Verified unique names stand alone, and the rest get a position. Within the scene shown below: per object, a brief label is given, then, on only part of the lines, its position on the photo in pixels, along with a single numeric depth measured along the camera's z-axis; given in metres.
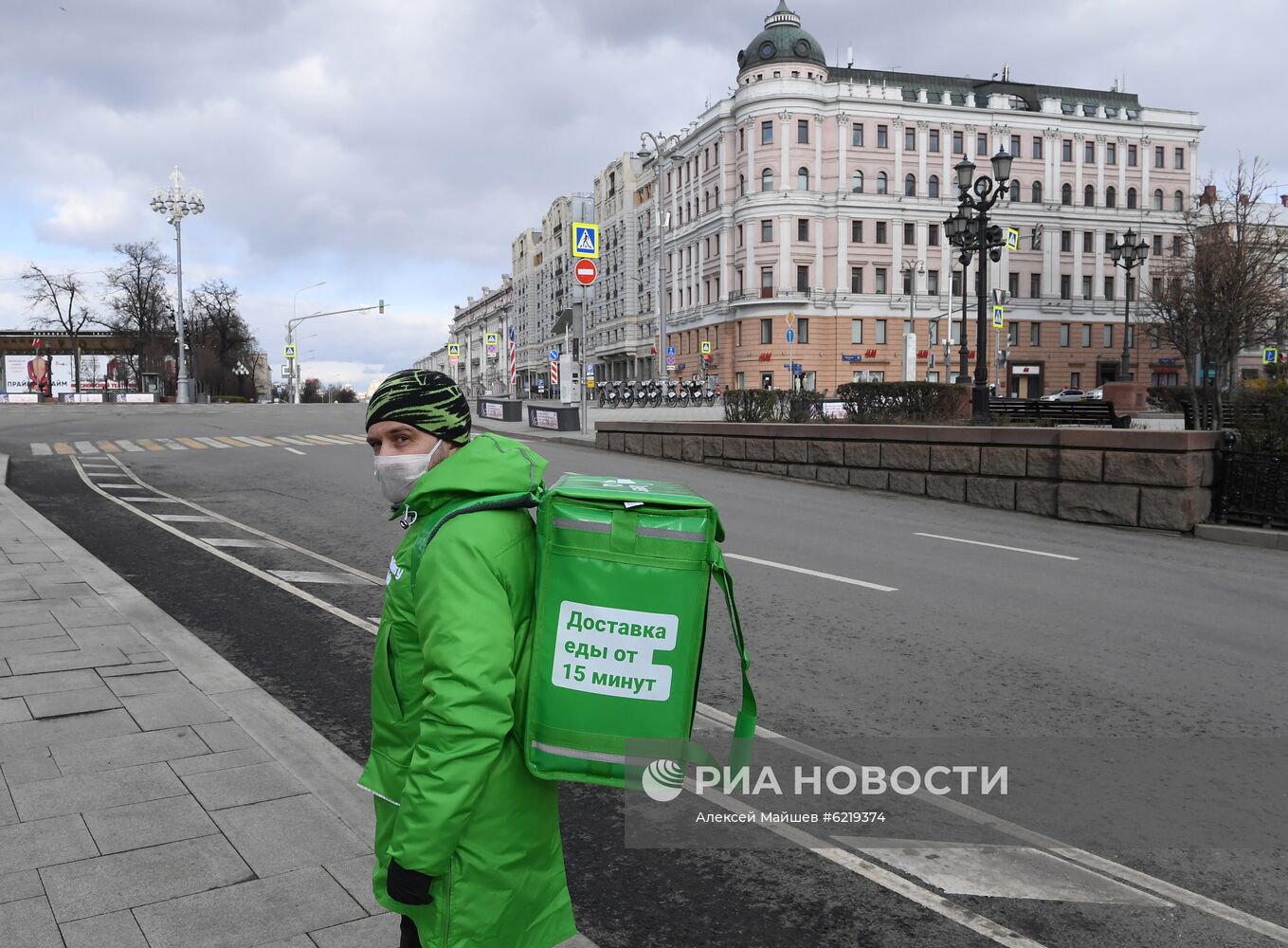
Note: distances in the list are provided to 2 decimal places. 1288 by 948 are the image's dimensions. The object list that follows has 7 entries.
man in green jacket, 1.88
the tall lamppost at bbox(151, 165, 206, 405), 59.00
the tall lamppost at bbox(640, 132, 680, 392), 44.22
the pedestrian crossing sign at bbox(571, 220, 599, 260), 26.58
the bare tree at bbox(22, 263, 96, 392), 77.19
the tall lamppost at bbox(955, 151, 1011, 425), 20.31
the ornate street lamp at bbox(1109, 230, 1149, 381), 32.94
